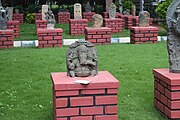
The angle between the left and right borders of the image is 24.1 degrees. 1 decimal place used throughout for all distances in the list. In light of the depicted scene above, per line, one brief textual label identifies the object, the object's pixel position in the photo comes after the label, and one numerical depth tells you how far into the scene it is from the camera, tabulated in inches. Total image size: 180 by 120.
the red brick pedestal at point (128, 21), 721.6
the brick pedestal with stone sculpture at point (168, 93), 183.3
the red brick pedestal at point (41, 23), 679.1
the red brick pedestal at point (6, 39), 466.9
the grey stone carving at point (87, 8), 948.8
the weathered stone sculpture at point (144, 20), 490.6
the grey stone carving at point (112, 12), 677.9
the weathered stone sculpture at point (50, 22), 499.2
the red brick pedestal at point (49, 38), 456.4
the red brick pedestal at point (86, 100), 175.0
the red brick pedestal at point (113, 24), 660.7
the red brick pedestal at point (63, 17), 888.3
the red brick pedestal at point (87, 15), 925.8
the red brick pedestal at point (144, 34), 471.2
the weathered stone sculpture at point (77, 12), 655.8
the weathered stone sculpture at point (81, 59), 190.9
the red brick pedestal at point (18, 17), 910.7
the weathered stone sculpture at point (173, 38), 195.4
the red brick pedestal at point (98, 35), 472.7
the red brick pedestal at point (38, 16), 868.6
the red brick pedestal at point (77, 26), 631.8
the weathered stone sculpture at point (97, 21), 483.1
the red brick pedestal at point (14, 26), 616.4
